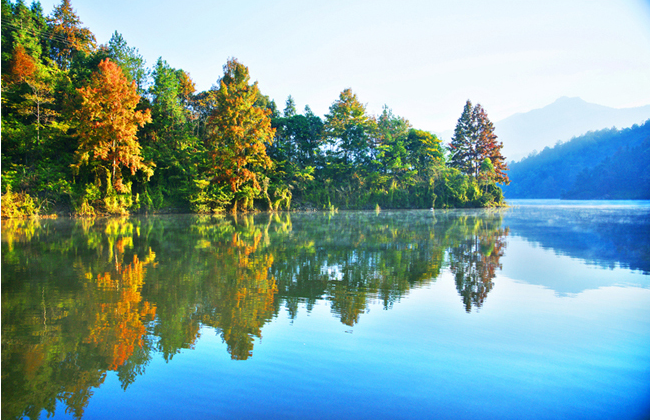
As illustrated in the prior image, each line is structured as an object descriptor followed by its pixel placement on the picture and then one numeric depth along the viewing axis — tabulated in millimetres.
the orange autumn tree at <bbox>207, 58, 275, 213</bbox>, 26188
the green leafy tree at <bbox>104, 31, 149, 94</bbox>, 28828
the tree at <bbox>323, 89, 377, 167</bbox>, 35228
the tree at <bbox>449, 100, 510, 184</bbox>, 42469
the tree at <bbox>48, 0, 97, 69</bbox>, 31984
